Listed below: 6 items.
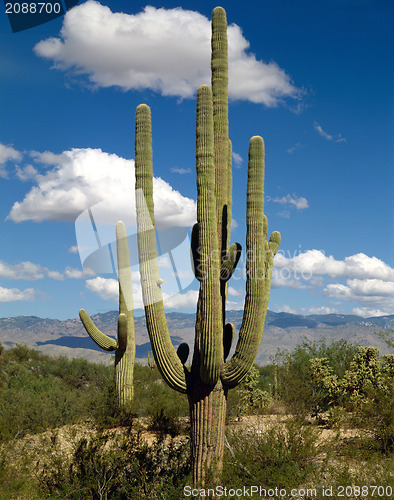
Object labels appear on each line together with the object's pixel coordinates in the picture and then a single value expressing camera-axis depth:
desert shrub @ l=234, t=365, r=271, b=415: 16.12
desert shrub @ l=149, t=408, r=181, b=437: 11.36
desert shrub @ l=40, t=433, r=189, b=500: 7.83
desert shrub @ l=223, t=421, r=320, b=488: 7.53
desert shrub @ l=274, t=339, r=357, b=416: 14.03
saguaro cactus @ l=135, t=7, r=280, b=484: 7.92
